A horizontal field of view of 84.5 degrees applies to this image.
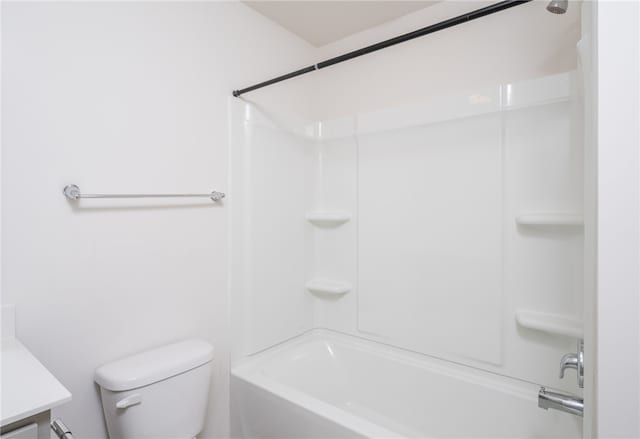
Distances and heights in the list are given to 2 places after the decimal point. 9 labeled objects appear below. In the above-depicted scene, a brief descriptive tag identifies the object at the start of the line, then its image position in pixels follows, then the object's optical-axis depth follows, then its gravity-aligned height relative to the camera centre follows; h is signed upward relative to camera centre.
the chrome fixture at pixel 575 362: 1.22 -0.52
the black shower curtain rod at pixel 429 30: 1.09 +0.64
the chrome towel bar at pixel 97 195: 1.25 +0.10
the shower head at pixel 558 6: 1.10 +0.67
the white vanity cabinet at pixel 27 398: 0.76 -0.41
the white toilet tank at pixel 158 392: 1.28 -0.66
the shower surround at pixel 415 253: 1.57 -0.18
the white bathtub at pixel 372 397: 1.51 -0.88
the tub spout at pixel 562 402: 1.28 -0.67
